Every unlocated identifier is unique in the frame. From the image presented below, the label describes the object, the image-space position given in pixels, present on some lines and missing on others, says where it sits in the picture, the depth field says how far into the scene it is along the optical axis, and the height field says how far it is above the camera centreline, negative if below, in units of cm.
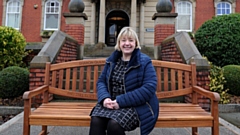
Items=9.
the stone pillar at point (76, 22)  634 +157
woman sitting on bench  210 -24
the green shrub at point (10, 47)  613 +73
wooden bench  229 -50
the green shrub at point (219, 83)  488 -27
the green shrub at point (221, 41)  698 +112
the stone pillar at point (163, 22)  635 +158
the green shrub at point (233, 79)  529 -18
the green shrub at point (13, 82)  490 -30
